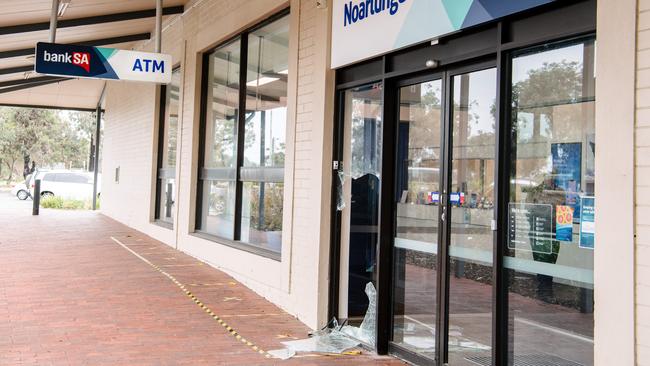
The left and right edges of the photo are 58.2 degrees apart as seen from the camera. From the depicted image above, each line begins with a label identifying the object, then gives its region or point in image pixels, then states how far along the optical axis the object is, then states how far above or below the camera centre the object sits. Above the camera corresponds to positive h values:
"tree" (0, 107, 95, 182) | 44.88 +4.15
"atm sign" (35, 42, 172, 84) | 8.16 +1.86
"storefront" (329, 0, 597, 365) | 3.54 +0.17
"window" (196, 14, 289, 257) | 7.56 +0.82
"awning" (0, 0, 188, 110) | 9.93 +3.18
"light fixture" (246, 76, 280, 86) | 7.86 +1.59
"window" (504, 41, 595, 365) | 3.43 -0.01
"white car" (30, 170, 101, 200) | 27.27 +0.24
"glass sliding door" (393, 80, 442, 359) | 4.65 -0.14
